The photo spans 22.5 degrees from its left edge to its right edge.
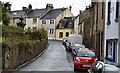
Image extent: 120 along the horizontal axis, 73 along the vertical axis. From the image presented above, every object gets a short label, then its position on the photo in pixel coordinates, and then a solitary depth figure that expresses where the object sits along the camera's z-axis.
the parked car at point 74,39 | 44.95
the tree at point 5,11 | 26.61
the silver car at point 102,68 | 9.17
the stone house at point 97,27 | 27.82
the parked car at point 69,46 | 43.41
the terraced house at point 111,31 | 21.05
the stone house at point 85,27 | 45.15
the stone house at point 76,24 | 67.21
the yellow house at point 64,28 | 77.77
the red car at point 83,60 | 20.30
